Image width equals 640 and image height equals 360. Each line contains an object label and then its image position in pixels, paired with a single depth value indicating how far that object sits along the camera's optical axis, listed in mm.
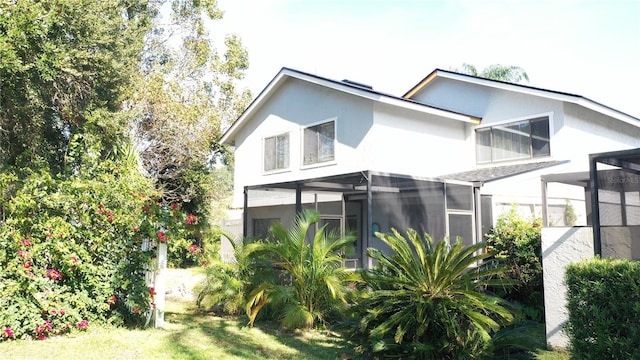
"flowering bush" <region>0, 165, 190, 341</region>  7992
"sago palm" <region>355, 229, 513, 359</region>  6535
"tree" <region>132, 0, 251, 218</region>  21000
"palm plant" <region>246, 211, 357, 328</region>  9414
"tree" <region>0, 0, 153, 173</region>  10320
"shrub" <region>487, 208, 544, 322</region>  10367
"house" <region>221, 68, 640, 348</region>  12312
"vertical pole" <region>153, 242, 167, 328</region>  9414
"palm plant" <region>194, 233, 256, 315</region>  10688
